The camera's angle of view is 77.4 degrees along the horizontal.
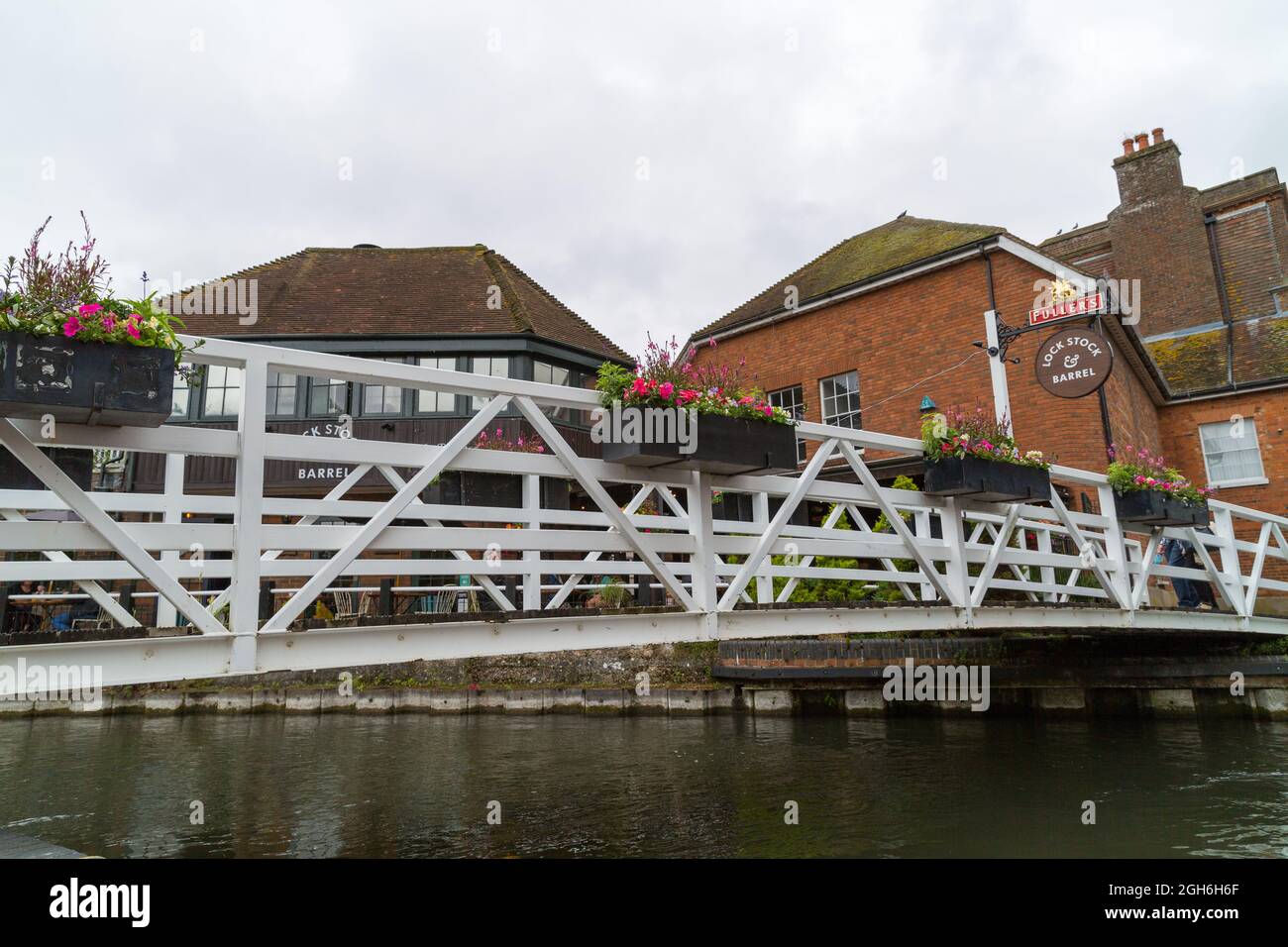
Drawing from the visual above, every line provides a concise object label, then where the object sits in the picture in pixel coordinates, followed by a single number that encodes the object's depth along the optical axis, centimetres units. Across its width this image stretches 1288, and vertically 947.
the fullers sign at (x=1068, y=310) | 1398
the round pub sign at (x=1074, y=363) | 1166
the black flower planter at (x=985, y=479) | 669
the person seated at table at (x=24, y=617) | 822
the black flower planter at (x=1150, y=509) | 877
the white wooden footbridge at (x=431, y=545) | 340
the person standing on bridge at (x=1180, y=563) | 1140
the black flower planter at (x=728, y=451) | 477
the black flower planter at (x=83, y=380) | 299
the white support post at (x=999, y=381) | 1268
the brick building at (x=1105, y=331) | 1580
